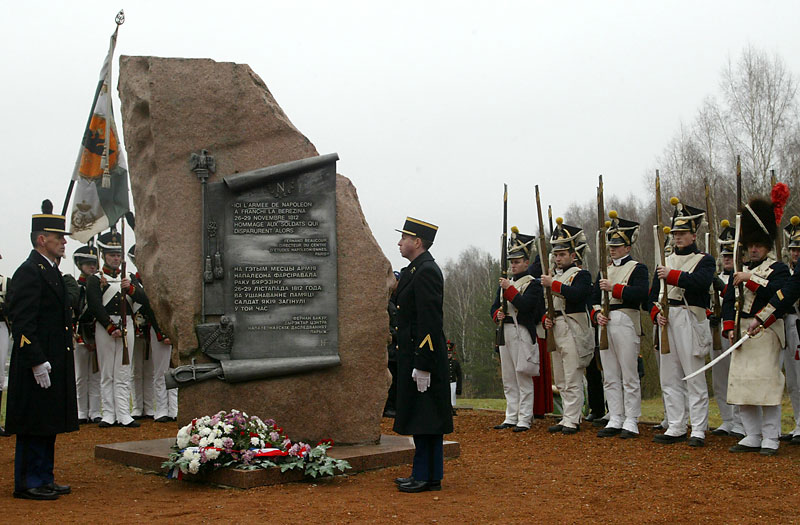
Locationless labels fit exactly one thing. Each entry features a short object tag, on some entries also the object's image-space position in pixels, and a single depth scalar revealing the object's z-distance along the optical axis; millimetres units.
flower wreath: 6242
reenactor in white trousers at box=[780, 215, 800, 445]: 8016
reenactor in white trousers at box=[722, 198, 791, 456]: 7391
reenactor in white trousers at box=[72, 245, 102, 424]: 10312
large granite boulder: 7129
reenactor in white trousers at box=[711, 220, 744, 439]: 8734
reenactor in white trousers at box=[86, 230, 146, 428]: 9977
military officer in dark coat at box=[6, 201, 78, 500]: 6016
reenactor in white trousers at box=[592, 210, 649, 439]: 8609
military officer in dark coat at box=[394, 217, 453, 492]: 5957
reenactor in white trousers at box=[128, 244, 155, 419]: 10484
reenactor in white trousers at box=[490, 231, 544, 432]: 9336
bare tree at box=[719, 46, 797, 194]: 26734
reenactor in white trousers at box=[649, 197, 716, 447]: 7965
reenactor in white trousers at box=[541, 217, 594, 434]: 9109
